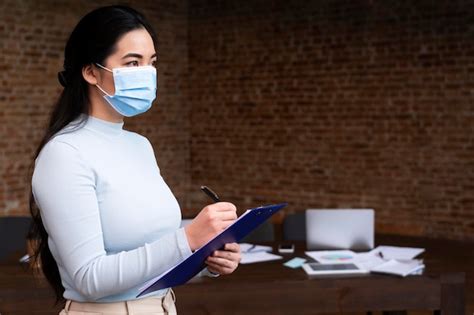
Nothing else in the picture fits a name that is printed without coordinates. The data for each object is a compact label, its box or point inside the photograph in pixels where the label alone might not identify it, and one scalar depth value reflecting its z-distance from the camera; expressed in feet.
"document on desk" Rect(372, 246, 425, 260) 11.76
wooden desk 9.94
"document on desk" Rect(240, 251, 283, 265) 11.62
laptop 11.75
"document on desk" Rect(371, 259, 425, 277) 10.52
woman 4.81
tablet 10.66
